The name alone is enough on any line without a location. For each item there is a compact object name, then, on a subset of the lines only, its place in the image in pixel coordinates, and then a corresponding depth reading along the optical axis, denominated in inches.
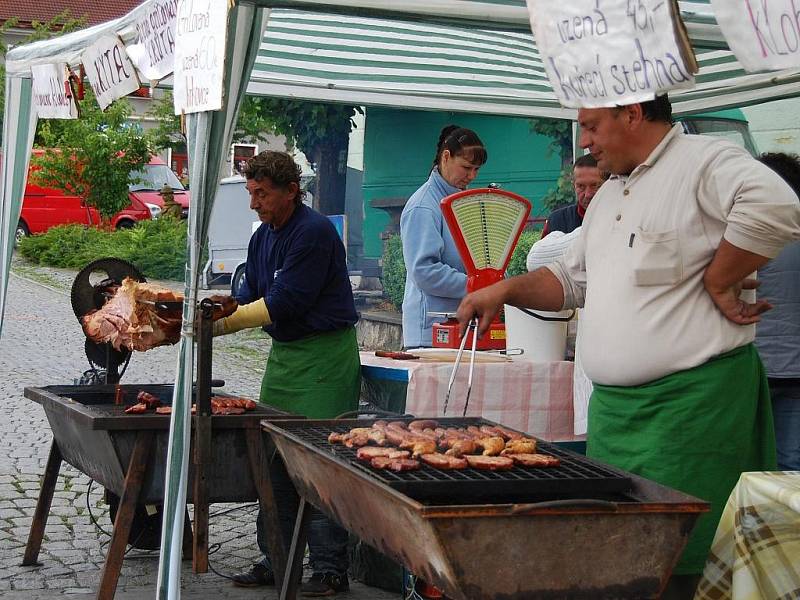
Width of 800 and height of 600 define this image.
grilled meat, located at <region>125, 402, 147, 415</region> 199.8
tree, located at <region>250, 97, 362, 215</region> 639.1
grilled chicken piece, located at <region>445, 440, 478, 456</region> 143.1
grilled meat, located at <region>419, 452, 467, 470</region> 135.8
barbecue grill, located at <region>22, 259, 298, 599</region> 188.4
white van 799.7
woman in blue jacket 227.8
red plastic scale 209.9
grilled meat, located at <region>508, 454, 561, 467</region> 138.1
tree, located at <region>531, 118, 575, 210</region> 529.0
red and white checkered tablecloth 202.1
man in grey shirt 183.6
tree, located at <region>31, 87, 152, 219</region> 908.0
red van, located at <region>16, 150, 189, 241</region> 1013.2
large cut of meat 201.2
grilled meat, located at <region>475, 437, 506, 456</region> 142.6
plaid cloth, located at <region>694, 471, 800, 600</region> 117.2
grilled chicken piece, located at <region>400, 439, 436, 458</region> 142.4
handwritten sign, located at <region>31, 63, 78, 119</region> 257.4
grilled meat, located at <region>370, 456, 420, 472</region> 132.7
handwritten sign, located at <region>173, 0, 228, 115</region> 168.9
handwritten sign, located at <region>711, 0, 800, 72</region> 97.0
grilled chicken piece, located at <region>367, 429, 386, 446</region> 147.9
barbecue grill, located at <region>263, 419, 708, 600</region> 113.8
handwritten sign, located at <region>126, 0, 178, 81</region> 199.5
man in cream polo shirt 135.5
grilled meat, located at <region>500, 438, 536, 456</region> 144.0
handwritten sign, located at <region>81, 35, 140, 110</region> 223.5
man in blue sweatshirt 209.9
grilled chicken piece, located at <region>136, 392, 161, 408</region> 209.3
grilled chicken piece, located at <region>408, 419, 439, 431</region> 159.8
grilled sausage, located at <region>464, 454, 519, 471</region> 135.0
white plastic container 214.2
